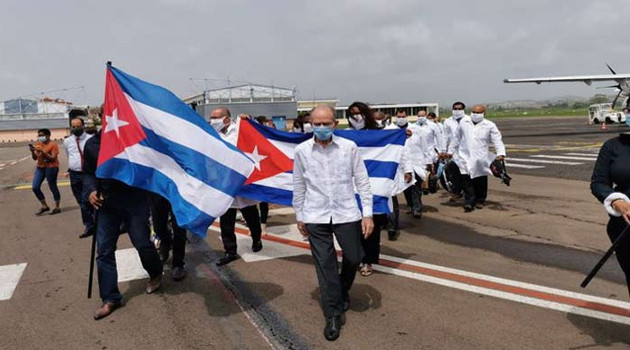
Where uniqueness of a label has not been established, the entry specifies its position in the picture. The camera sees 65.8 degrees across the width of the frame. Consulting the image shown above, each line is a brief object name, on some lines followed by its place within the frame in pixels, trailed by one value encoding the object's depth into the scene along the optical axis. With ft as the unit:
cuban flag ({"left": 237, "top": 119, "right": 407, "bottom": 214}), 19.03
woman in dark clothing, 10.87
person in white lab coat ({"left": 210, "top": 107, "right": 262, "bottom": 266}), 20.29
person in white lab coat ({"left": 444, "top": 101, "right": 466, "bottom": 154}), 32.20
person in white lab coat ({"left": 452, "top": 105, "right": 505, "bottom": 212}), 29.60
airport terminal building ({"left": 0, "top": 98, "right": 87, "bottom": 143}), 279.69
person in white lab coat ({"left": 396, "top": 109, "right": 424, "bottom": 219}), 26.73
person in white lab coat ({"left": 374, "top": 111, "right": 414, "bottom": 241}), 21.16
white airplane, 107.12
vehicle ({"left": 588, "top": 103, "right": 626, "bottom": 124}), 129.39
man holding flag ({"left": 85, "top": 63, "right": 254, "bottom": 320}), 14.65
